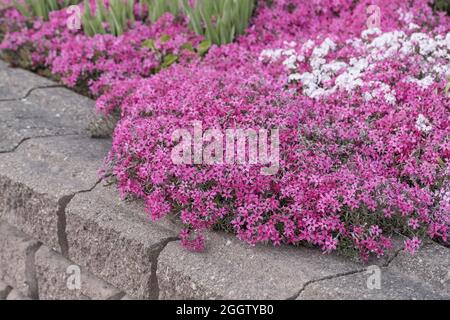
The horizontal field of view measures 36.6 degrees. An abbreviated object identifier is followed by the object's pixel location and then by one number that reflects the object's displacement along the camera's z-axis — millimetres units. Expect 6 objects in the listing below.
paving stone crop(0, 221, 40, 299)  3562
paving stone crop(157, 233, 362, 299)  2539
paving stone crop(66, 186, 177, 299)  2869
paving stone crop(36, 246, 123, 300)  3150
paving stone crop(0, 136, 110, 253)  3312
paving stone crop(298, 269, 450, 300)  2453
